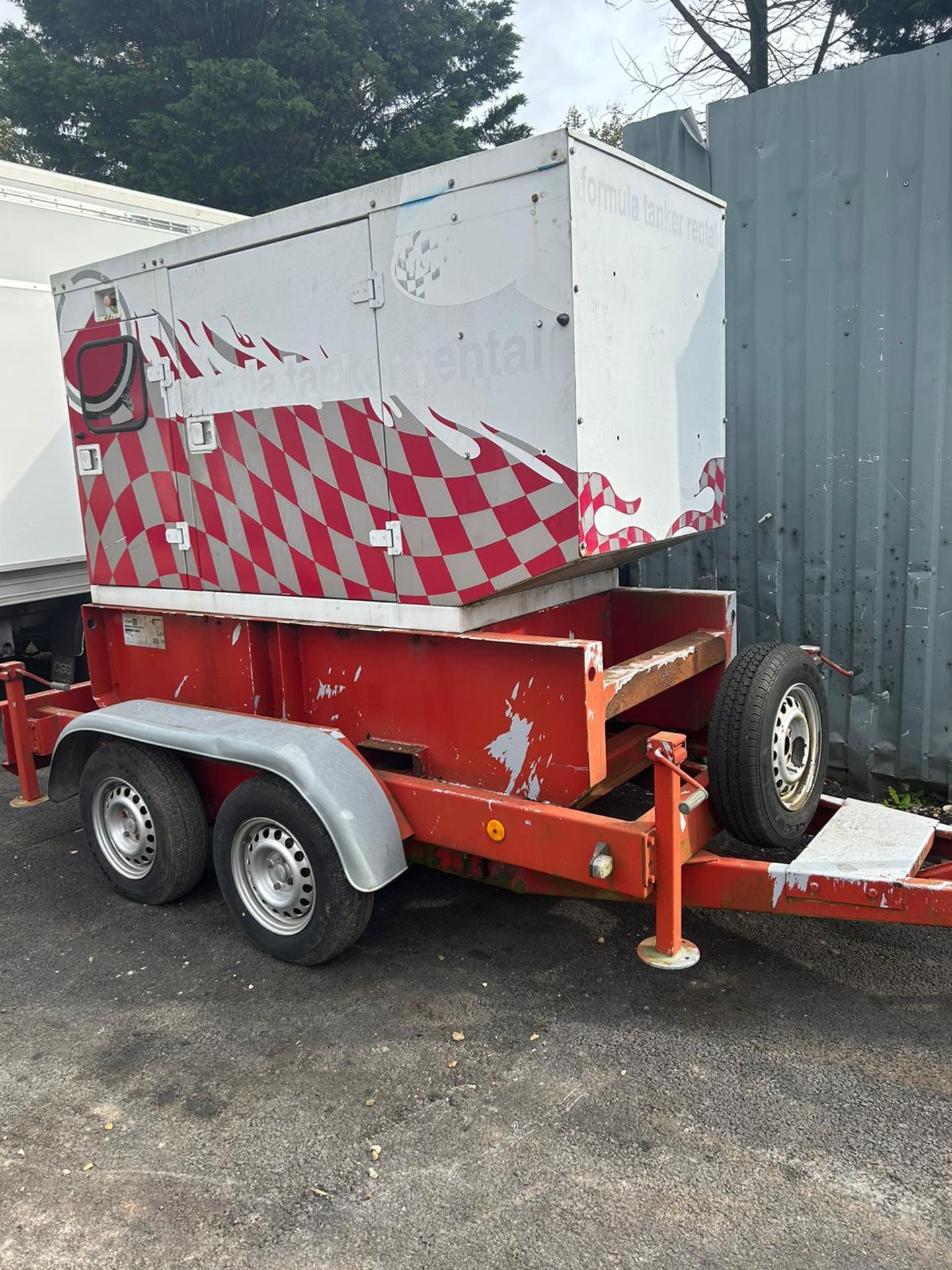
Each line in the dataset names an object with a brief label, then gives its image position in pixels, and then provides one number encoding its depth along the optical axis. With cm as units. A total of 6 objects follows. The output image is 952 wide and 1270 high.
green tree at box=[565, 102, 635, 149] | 2341
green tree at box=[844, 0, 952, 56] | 1249
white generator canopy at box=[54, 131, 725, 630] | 334
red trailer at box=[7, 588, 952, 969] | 336
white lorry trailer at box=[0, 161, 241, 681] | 653
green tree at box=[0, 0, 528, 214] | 1742
